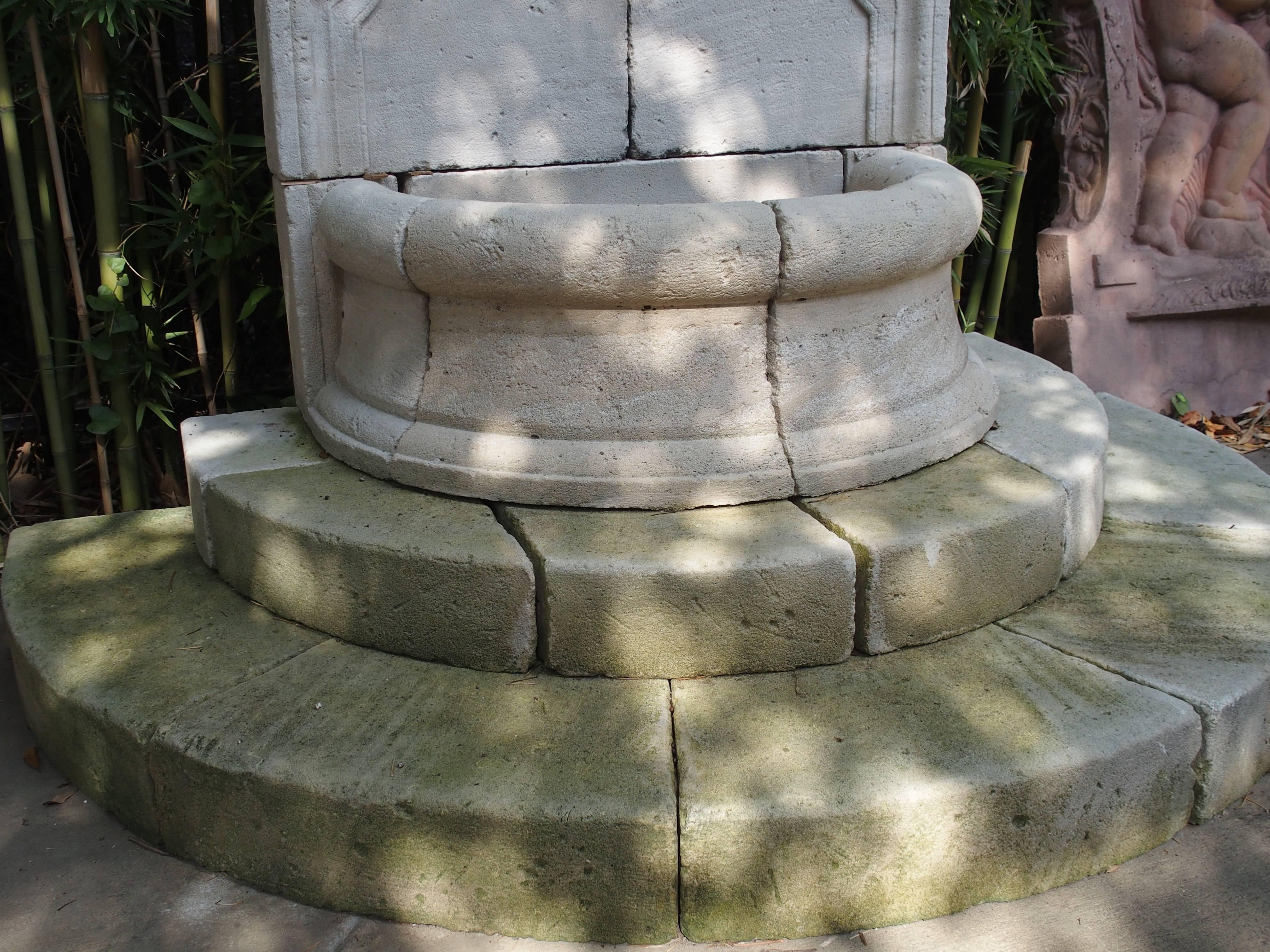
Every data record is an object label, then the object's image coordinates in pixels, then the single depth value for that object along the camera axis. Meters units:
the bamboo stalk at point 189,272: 3.33
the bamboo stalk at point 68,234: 3.13
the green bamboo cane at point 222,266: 3.28
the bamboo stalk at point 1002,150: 4.32
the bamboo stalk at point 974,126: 4.27
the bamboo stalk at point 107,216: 3.12
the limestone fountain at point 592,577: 2.00
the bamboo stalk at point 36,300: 3.14
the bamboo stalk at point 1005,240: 4.41
